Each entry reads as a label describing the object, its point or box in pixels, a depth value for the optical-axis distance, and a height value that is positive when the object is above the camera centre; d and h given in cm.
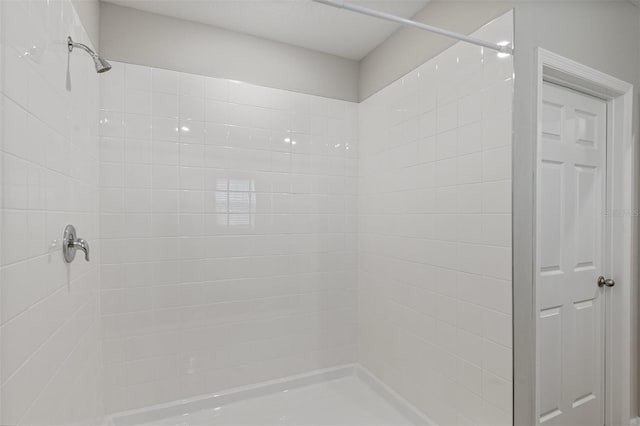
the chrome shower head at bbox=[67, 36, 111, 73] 122 +64
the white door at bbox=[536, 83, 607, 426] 96 -15
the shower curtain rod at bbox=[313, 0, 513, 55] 116 +74
